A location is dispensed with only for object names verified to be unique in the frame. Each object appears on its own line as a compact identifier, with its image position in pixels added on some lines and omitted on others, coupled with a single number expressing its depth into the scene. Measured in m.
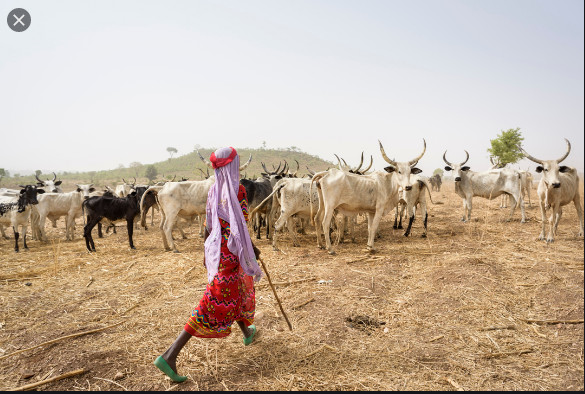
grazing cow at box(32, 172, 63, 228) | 13.42
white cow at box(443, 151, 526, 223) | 11.58
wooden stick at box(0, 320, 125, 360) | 3.53
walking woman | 3.12
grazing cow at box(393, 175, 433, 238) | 9.28
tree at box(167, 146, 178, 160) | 67.51
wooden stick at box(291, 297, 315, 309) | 4.62
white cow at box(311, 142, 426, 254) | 7.50
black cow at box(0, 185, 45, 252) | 9.40
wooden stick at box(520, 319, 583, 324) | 3.79
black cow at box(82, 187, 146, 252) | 8.72
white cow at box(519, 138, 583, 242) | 7.56
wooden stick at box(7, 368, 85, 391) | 2.97
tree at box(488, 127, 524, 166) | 26.05
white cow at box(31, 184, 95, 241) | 10.74
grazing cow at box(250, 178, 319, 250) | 8.29
